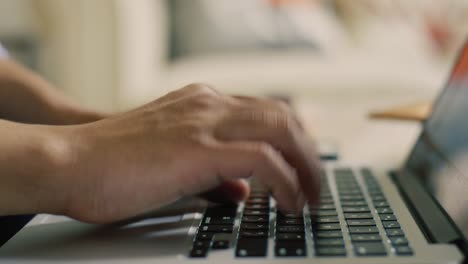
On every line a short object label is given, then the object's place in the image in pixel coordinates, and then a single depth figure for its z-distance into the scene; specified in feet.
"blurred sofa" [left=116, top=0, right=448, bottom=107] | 5.54
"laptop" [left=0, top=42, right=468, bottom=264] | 1.56
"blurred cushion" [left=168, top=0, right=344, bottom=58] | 6.23
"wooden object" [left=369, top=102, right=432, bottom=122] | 2.69
